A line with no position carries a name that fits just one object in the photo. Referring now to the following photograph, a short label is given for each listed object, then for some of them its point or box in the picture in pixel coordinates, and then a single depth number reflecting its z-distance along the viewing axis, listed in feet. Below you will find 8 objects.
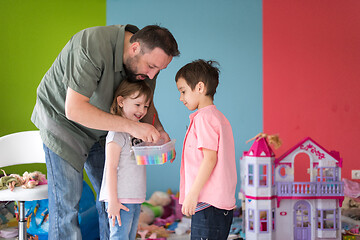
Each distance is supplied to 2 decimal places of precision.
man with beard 4.59
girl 4.71
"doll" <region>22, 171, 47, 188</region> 6.38
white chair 6.71
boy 4.48
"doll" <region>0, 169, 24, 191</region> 6.32
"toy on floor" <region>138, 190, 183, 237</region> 9.07
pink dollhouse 7.95
